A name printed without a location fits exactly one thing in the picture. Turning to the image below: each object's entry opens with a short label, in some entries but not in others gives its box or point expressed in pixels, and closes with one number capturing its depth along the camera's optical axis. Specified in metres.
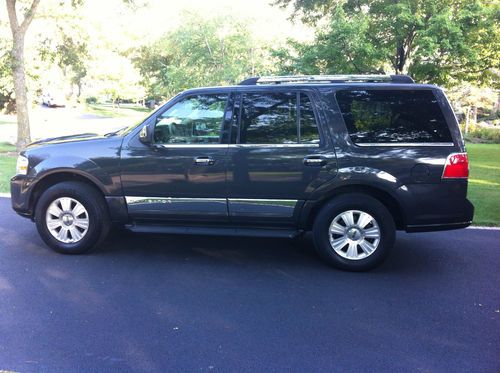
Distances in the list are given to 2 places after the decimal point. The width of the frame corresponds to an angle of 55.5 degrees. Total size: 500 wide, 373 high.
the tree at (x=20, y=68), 13.38
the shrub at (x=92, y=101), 72.94
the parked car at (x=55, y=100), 52.00
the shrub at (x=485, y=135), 26.06
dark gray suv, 4.77
